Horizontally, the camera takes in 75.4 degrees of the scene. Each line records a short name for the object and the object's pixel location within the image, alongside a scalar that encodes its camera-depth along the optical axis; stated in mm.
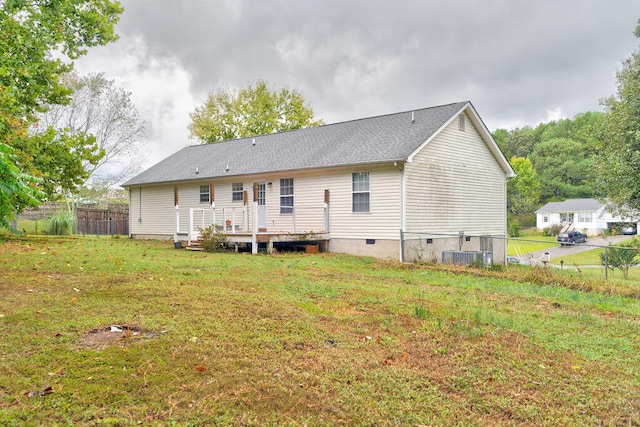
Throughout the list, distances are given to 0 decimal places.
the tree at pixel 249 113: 38281
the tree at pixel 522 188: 53656
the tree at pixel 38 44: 9531
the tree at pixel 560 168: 56594
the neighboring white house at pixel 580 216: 48438
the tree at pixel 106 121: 26672
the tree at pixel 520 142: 65562
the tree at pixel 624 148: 17938
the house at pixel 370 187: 13492
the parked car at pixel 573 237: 37500
